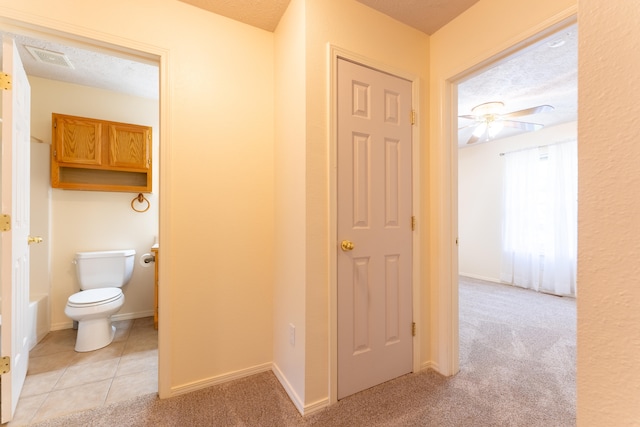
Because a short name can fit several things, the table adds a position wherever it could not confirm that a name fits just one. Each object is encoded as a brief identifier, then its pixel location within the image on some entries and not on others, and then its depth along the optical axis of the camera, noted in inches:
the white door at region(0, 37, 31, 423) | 54.7
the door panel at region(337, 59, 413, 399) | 63.1
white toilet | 82.9
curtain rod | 145.5
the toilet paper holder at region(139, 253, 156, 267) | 111.8
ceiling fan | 108.0
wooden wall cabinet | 95.7
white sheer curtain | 145.2
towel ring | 112.9
